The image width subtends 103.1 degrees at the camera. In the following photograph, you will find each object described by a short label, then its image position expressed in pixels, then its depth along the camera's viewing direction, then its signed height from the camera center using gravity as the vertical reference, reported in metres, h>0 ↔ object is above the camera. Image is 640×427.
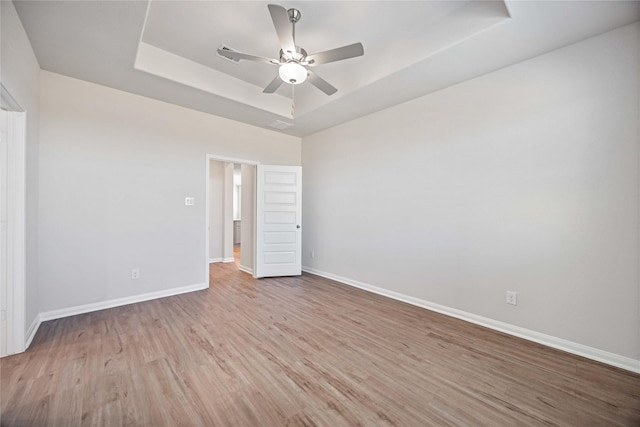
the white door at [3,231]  2.03 -0.19
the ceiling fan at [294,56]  2.09 +1.35
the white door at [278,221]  4.61 -0.20
